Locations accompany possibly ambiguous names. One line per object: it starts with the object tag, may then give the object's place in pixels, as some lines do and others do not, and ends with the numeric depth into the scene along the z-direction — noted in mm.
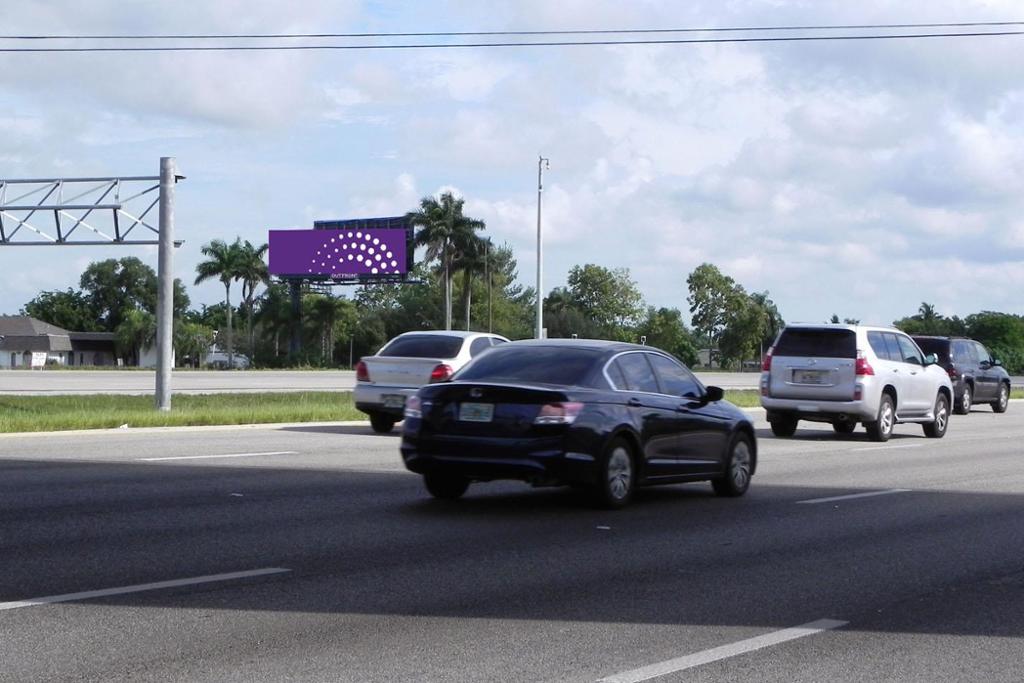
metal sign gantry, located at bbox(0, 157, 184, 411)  29688
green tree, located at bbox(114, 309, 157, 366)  122500
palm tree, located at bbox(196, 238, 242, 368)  106438
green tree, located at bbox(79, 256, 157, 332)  151000
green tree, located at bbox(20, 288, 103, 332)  151250
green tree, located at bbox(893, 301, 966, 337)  156750
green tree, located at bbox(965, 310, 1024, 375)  141750
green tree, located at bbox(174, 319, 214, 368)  128750
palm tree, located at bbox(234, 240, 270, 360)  107500
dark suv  34281
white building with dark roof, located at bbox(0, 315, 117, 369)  121562
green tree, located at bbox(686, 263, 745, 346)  141750
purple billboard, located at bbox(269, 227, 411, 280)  87000
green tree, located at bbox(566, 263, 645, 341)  138750
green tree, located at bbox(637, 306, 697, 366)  124812
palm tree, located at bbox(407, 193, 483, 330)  89250
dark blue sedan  12102
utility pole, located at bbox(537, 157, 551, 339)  50844
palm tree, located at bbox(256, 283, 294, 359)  97375
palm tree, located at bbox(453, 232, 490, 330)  89625
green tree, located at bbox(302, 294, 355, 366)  102688
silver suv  23297
